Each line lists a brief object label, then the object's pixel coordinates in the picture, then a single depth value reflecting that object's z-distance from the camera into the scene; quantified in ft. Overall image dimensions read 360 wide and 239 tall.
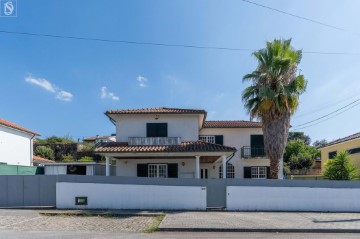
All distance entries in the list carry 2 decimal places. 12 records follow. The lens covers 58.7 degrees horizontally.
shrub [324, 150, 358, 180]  63.46
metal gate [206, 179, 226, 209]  50.67
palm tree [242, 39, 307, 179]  58.80
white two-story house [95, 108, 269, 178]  63.16
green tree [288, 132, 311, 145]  259.19
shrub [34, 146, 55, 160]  154.97
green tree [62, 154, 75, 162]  147.95
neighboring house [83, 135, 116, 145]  208.85
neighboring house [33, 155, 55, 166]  100.19
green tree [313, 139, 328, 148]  258.57
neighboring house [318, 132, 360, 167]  83.10
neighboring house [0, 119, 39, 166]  78.99
